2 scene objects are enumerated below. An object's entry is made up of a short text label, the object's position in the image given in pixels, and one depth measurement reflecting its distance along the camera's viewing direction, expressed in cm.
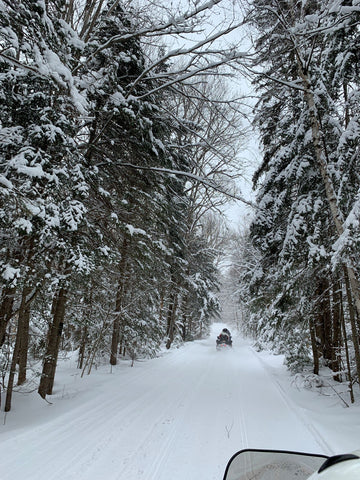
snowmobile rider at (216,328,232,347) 2058
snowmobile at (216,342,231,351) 2012
